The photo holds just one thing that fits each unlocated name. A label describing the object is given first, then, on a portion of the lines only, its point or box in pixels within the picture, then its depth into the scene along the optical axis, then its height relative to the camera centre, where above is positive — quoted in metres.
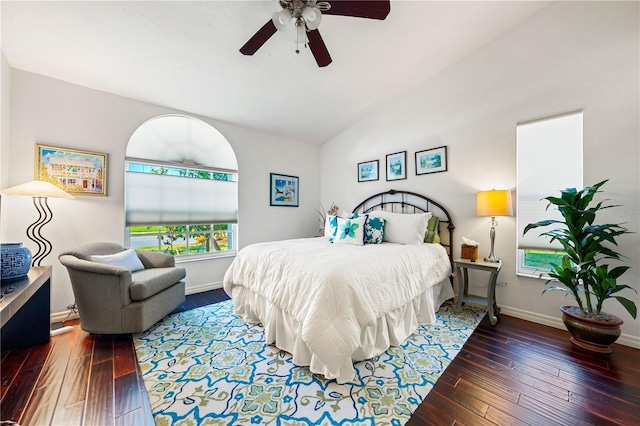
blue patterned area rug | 1.31 -1.15
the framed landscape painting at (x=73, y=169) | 2.39 +0.47
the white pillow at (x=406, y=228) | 2.86 -0.17
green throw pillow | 3.02 -0.23
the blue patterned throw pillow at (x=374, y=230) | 2.93 -0.21
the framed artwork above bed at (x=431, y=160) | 3.16 +0.77
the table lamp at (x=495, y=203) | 2.47 +0.13
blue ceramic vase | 1.49 -0.32
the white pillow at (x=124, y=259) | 2.28 -0.48
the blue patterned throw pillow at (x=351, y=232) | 2.88 -0.23
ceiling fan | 1.56 +1.44
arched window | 2.98 +0.35
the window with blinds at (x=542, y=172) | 2.34 +0.46
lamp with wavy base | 1.98 +0.05
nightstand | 2.41 -0.79
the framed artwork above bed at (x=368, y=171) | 3.92 +0.76
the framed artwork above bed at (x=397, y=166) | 3.54 +0.77
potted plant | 1.87 -0.49
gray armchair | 2.00 -0.75
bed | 1.52 -0.66
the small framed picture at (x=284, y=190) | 4.17 +0.44
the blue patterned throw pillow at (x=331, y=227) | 3.12 -0.19
